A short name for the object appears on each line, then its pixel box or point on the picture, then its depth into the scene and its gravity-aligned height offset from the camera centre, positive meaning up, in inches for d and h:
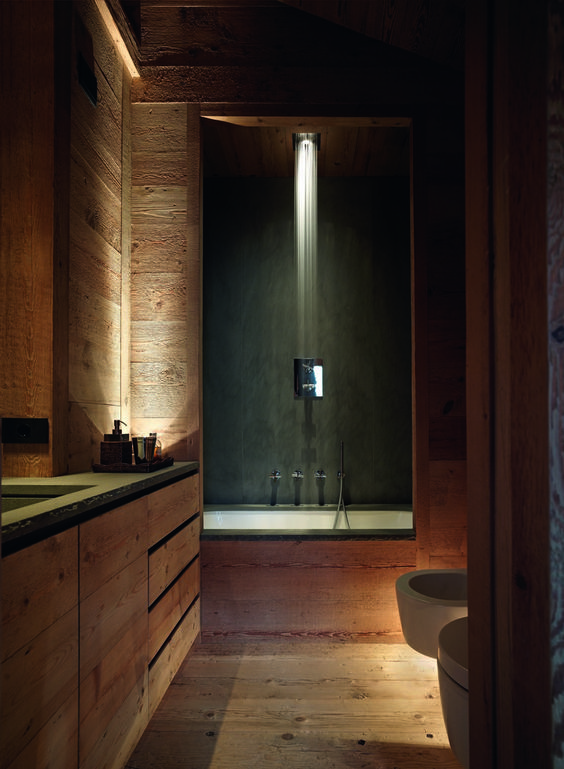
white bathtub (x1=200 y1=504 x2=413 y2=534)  128.9 -29.3
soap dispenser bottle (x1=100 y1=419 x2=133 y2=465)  81.4 -8.4
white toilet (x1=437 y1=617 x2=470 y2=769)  50.2 -28.6
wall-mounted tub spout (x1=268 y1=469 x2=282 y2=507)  135.6 -22.2
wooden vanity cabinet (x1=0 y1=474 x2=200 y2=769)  39.2 -22.7
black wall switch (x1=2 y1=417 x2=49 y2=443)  74.1 -4.5
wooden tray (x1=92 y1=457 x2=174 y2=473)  79.1 -10.5
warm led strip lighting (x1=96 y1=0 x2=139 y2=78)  90.2 +64.3
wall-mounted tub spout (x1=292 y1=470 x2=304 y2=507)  135.8 -21.9
